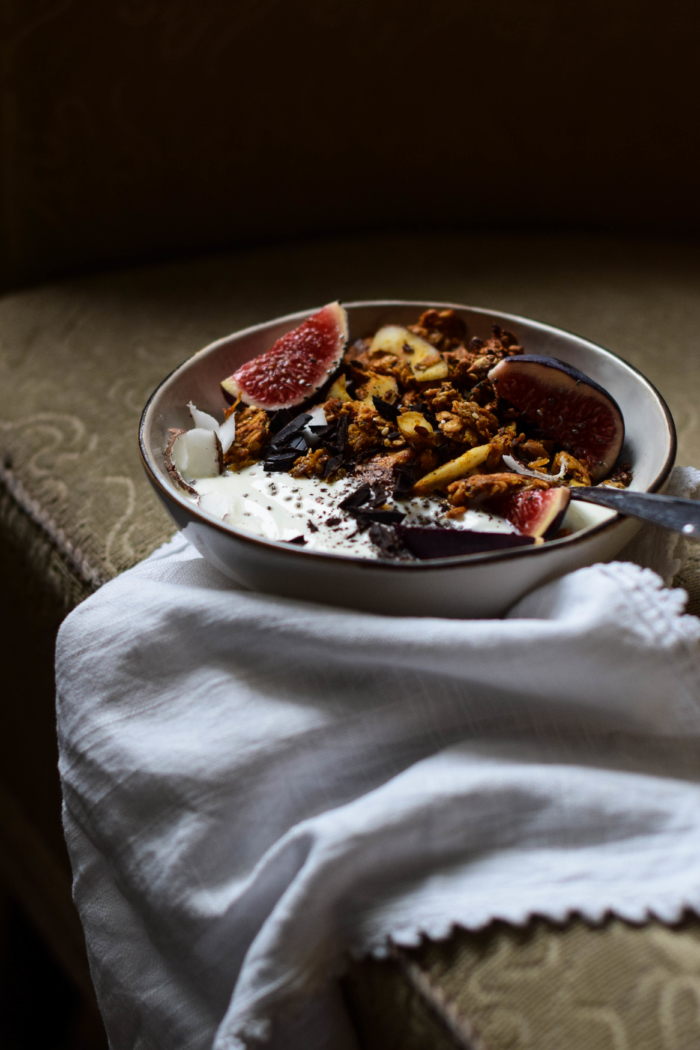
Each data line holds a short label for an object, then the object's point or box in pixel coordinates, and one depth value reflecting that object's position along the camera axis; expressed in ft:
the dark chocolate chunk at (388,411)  2.11
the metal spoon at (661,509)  1.94
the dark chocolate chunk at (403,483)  2.01
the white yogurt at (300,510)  1.96
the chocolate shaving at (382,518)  1.96
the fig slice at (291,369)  2.18
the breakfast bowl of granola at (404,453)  1.92
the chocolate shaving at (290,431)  2.10
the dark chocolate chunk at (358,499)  1.99
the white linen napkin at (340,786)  1.79
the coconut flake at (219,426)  2.13
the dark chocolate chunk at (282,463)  2.07
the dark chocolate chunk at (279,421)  2.14
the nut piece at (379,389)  2.16
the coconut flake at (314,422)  2.09
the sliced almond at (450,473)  2.02
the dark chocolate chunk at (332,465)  2.05
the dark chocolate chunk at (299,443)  2.08
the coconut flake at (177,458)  2.07
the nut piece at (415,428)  2.05
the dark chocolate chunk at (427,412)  2.09
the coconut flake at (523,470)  2.03
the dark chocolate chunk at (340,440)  2.08
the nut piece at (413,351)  2.17
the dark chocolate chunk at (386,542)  1.92
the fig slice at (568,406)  2.11
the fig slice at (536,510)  1.93
